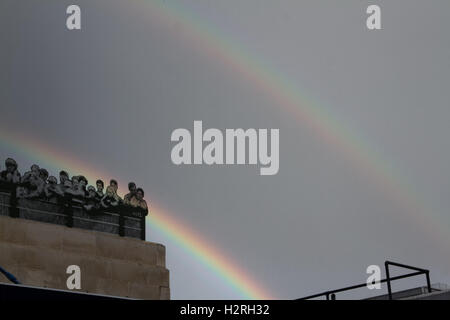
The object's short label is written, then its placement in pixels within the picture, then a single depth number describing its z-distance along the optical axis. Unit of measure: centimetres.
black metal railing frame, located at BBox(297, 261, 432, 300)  2328
